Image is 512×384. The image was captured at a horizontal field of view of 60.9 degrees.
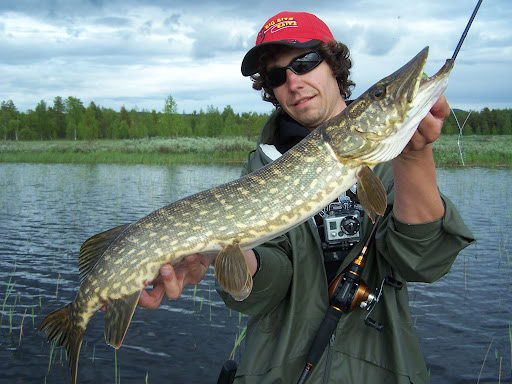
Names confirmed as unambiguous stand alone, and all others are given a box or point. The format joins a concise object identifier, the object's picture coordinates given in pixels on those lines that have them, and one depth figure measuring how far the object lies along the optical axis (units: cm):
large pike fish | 186
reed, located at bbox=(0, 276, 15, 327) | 527
